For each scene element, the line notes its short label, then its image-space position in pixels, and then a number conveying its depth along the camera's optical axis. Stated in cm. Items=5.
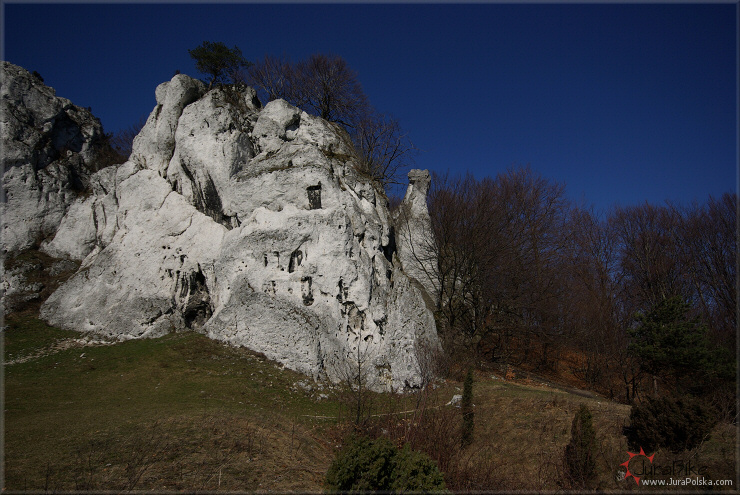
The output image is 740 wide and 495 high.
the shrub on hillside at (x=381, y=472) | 571
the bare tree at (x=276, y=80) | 2533
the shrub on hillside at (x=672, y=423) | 830
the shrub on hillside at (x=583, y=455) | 795
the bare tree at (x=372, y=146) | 2420
